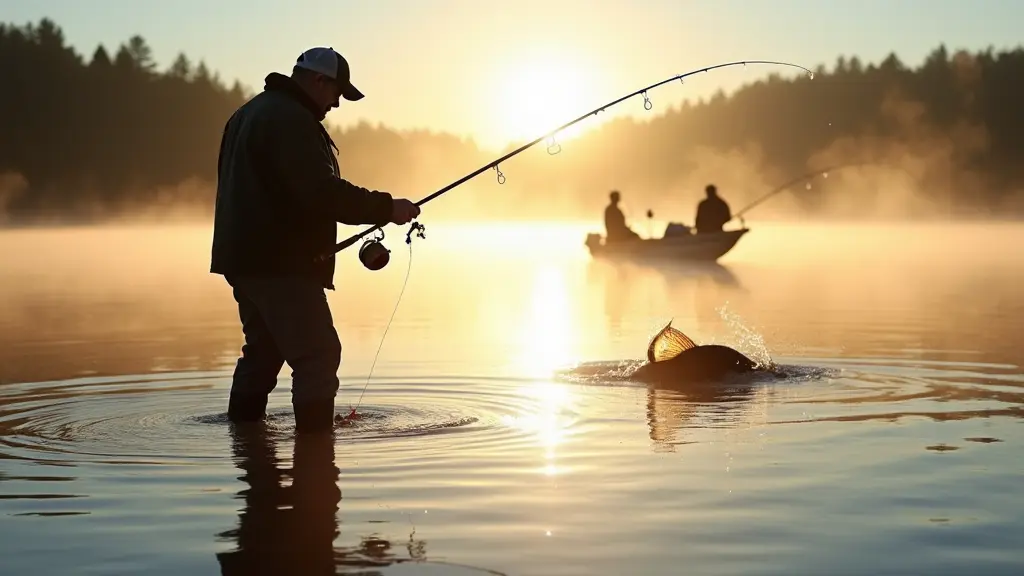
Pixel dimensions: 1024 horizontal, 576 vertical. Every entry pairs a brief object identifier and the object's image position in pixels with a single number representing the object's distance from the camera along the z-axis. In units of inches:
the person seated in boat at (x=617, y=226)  1450.5
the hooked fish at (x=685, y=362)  426.3
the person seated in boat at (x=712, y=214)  1330.0
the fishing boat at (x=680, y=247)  1337.4
